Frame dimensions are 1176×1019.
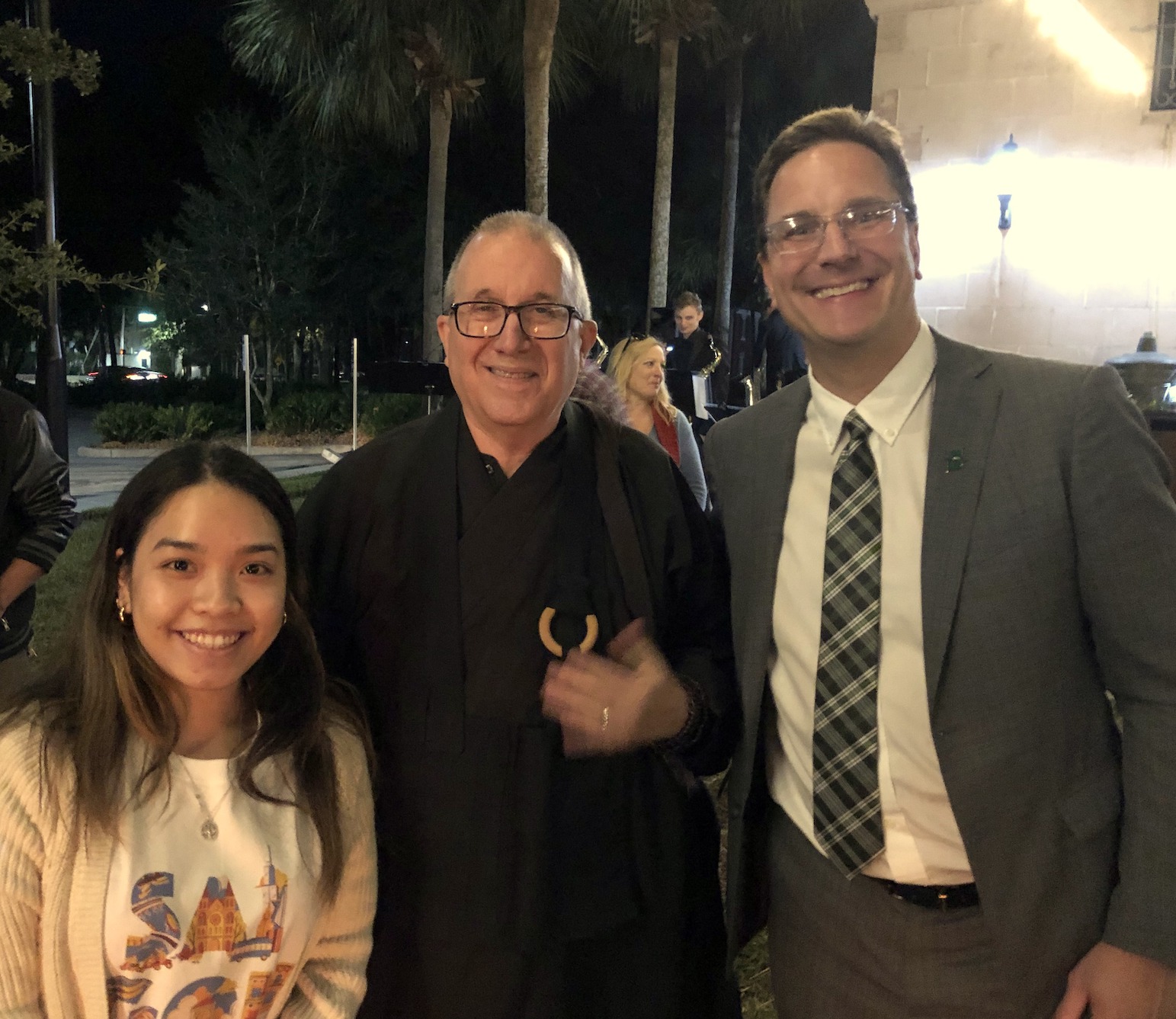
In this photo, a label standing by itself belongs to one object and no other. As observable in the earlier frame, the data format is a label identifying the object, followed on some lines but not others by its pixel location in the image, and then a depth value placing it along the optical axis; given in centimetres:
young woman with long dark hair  146
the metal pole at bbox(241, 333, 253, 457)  1173
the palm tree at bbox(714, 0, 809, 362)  1552
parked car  2972
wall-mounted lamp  707
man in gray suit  140
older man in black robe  174
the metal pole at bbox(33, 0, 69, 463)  600
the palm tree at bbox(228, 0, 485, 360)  1328
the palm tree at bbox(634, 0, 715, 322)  1389
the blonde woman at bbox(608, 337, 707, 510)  507
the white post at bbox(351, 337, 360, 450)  1296
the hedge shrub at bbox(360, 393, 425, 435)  1592
